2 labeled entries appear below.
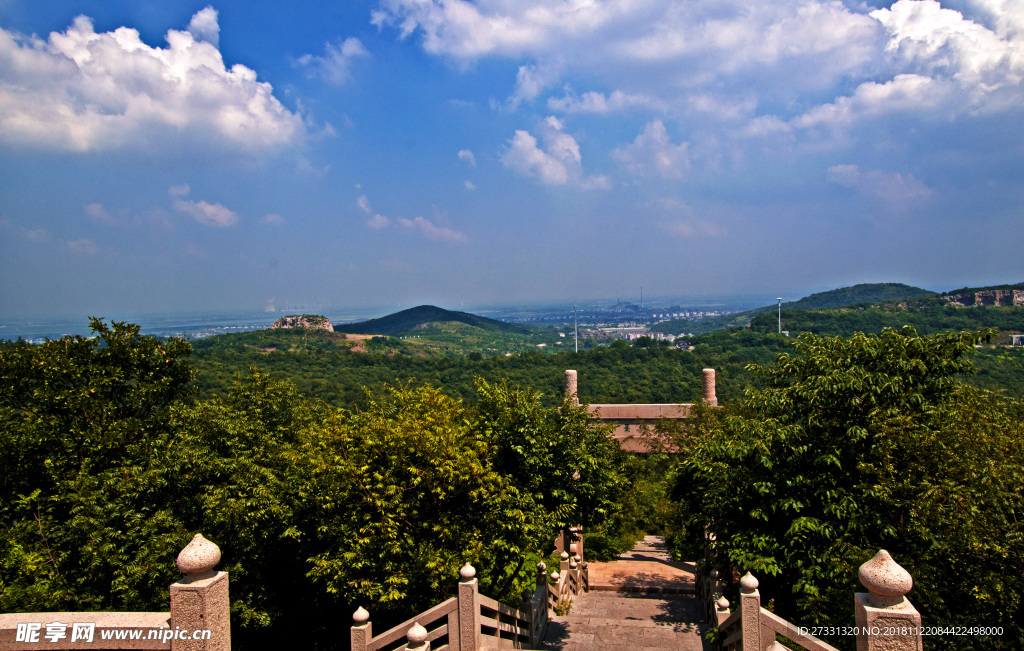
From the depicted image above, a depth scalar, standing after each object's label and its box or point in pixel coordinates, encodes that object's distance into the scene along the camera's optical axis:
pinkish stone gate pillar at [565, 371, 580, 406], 17.26
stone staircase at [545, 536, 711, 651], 8.21
